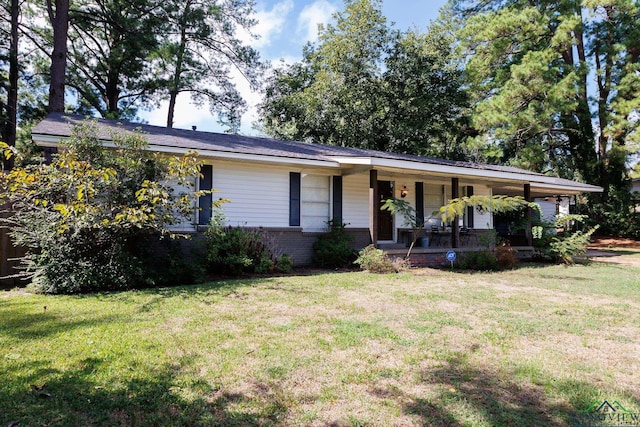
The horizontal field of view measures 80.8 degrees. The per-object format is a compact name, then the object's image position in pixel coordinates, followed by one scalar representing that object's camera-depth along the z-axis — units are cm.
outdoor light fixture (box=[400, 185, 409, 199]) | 1405
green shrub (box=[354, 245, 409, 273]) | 977
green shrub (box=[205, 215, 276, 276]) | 878
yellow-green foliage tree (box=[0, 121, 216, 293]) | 653
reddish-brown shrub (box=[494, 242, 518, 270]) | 1113
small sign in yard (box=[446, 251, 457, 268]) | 1048
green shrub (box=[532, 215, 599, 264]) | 1202
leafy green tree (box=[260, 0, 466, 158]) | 2269
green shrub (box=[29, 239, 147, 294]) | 662
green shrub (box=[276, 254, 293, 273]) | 977
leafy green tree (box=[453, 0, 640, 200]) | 1895
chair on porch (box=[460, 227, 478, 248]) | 1477
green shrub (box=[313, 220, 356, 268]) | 1082
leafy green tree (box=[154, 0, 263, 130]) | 1922
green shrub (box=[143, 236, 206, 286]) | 769
